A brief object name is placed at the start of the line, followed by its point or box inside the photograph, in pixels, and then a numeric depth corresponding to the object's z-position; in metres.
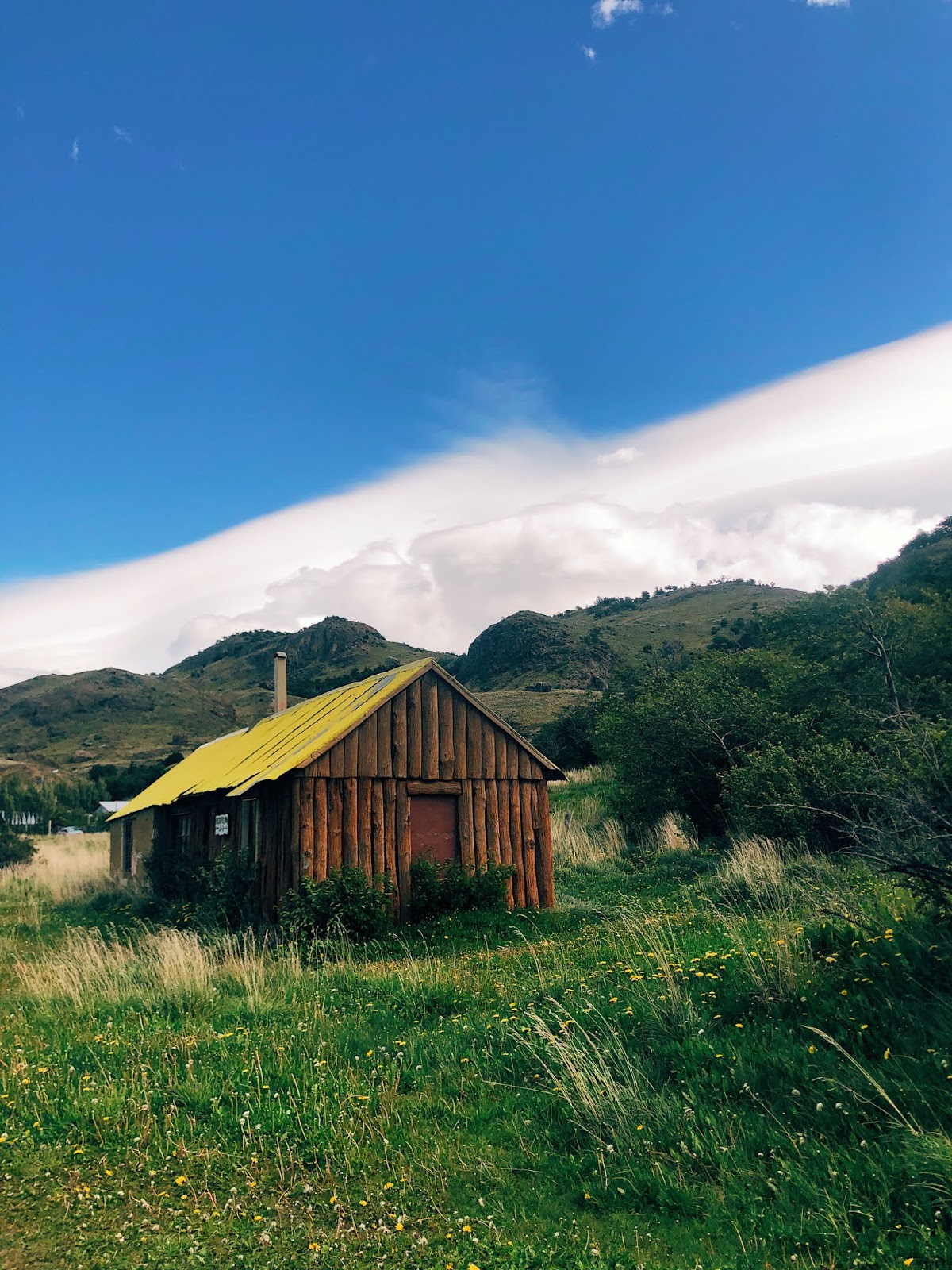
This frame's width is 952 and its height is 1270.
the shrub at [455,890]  14.59
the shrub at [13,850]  30.38
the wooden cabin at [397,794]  14.41
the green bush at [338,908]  13.30
